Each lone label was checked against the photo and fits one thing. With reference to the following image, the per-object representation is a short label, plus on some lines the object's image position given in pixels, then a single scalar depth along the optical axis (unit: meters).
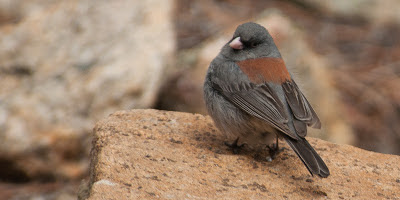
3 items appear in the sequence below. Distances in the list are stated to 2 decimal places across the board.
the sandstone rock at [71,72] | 10.23
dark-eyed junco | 7.24
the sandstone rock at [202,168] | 6.22
